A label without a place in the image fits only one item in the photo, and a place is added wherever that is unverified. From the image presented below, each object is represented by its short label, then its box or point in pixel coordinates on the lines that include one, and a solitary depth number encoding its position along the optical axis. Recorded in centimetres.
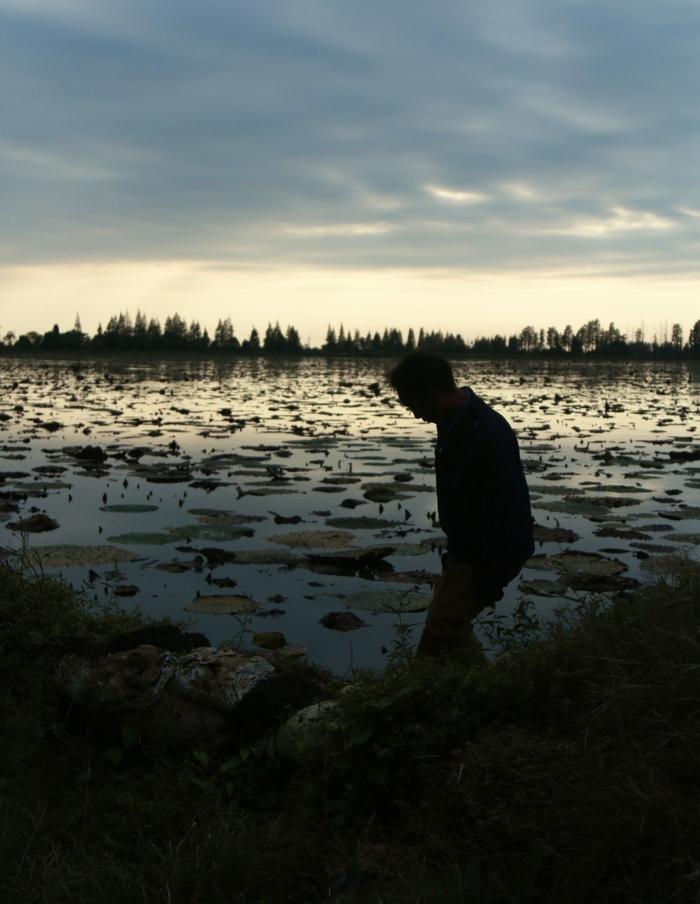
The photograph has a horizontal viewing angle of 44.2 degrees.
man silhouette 419
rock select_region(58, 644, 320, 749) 391
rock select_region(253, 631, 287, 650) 492
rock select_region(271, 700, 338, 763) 347
